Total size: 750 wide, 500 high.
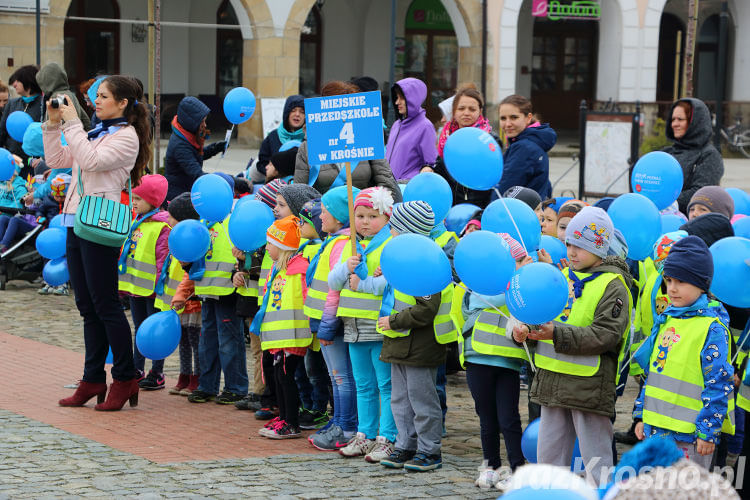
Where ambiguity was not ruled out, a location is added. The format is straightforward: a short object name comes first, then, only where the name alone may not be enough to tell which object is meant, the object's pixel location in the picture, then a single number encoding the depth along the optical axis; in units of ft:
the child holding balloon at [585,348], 31.02
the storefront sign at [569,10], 166.13
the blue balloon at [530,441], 32.88
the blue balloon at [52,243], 62.43
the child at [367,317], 37.24
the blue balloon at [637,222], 37.14
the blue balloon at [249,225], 41.85
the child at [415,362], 36.00
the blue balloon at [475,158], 38.07
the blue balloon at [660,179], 43.75
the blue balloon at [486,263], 31.02
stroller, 72.38
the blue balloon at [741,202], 46.31
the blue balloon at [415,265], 32.58
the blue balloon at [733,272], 30.90
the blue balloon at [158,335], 43.95
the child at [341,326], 39.07
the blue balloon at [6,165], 66.24
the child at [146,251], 48.34
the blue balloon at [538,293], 29.41
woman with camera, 41.48
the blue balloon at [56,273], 62.53
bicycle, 169.84
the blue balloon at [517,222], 35.48
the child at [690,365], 28.61
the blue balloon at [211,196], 44.78
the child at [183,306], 47.39
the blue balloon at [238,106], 58.58
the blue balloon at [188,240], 44.02
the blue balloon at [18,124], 65.99
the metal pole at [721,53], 91.48
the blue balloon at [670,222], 40.70
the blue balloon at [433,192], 39.09
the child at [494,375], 34.17
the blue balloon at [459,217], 43.65
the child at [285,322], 40.44
